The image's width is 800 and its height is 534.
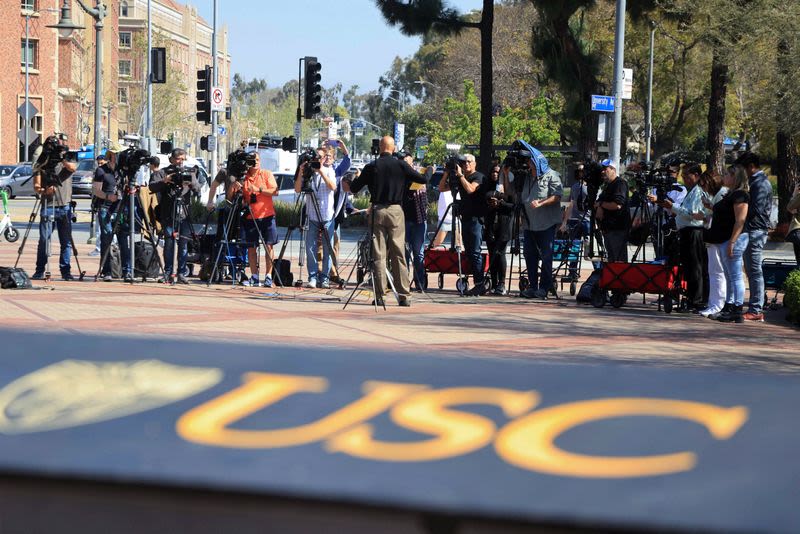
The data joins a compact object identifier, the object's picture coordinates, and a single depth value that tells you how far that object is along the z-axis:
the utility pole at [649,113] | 50.00
